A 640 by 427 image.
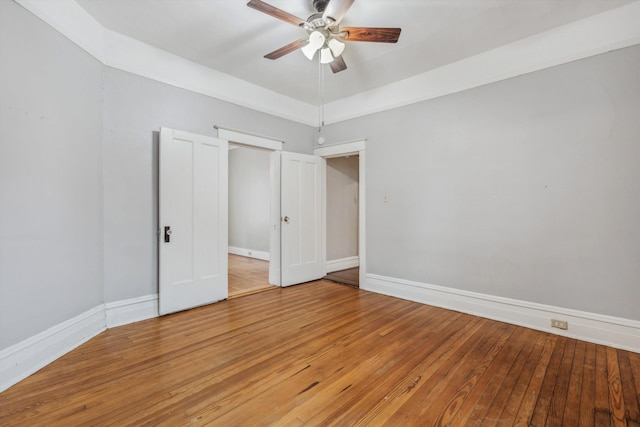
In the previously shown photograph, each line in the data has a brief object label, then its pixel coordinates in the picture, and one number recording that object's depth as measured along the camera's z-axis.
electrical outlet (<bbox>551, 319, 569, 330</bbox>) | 2.72
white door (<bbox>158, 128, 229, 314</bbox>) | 3.18
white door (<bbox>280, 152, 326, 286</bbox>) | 4.49
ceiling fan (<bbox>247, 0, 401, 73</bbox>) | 2.28
